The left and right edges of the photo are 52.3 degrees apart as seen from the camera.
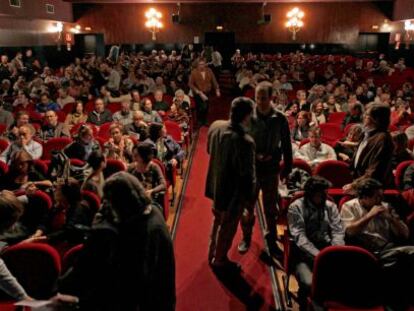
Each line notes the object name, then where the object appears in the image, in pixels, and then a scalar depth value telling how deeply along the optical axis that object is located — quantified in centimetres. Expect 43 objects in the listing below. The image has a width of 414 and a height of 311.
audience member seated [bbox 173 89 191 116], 809
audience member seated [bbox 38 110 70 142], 633
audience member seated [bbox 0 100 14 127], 718
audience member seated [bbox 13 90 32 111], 836
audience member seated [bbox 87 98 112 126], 727
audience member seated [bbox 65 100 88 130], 720
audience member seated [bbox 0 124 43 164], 528
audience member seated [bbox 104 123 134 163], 498
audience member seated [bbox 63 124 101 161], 482
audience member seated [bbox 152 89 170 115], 830
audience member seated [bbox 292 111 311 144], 625
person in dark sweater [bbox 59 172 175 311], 185
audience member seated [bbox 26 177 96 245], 322
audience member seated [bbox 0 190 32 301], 239
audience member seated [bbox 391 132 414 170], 477
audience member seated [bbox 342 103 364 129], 675
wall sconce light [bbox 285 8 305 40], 1944
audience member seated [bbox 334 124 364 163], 545
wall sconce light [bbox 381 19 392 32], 1914
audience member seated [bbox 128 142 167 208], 370
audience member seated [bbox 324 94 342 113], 824
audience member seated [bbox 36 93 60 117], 822
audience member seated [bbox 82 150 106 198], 378
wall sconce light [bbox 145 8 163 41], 1936
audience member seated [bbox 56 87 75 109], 904
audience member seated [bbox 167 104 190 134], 731
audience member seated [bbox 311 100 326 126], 738
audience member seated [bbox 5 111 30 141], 592
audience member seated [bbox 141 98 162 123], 703
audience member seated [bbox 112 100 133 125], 711
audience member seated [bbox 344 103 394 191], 351
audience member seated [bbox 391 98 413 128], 724
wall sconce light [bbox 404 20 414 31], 1668
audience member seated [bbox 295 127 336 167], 510
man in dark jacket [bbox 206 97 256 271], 323
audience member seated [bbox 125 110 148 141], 608
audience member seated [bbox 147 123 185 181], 495
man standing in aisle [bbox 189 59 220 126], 888
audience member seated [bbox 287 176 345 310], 309
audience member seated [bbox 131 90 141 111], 779
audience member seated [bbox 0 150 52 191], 415
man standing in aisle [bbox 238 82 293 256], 361
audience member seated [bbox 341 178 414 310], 285
